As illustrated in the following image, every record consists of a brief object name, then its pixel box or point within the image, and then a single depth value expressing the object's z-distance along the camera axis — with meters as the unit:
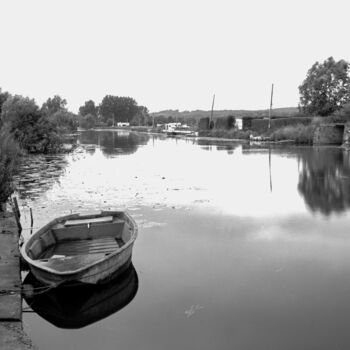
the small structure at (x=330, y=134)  47.50
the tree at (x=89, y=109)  172.38
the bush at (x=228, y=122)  68.69
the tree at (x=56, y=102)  116.56
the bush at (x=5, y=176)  12.81
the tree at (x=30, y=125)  35.38
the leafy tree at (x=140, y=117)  142.25
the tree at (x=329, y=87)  55.19
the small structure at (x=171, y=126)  95.31
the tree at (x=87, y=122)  139.88
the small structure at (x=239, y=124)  66.20
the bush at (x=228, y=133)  61.48
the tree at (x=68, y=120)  64.77
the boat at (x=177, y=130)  80.45
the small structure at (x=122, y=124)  150.02
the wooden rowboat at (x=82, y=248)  7.65
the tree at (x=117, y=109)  164.00
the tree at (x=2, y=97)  25.72
